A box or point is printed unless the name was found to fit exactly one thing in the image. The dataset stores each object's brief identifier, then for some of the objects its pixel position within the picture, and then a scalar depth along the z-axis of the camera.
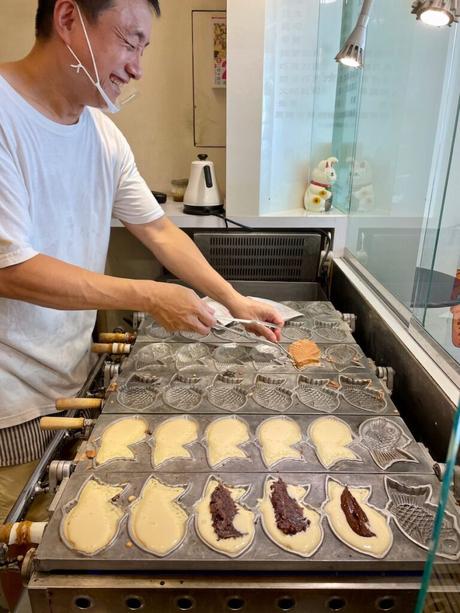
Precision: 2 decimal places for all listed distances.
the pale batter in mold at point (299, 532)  0.71
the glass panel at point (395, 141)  1.37
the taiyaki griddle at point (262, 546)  0.69
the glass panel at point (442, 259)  1.20
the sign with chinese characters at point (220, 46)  2.09
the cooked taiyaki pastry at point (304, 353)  1.23
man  1.02
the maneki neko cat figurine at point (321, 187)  1.96
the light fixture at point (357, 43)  1.24
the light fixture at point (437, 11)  0.93
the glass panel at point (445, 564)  0.46
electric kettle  1.95
